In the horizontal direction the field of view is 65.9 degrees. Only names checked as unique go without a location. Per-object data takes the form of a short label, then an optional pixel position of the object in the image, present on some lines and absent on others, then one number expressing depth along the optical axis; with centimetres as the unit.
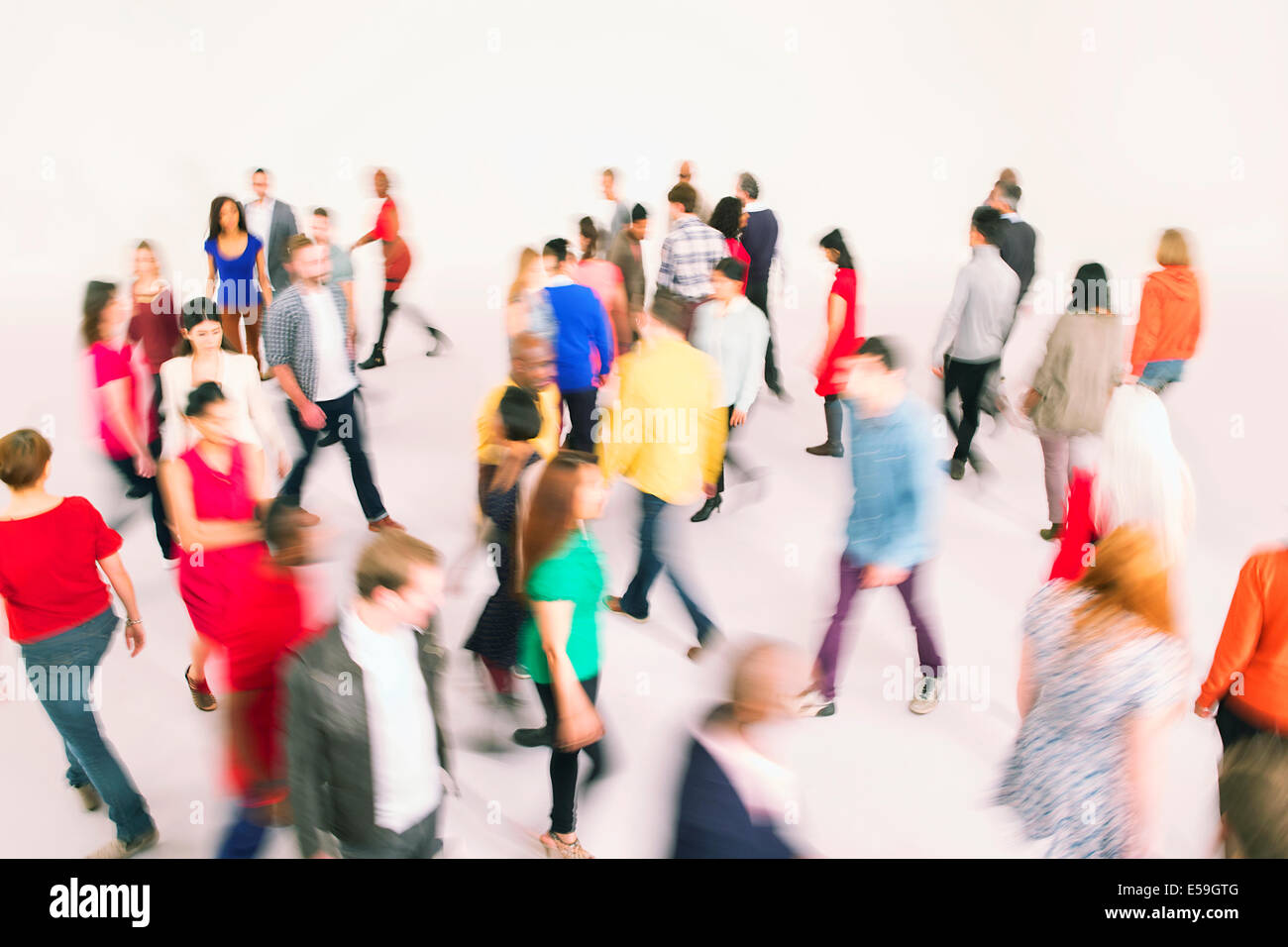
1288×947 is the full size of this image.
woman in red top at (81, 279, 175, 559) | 398
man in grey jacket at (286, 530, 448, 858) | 209
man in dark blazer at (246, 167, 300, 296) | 676
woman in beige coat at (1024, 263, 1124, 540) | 432
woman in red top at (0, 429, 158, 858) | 264
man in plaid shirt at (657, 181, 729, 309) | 572
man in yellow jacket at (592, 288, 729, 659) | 371
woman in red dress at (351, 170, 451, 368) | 718
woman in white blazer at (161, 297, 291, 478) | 380
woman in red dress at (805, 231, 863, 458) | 516
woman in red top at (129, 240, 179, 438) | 473
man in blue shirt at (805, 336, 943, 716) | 320
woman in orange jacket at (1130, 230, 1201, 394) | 502
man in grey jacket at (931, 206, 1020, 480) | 491
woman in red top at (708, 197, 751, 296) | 621
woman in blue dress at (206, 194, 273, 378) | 593
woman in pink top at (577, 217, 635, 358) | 590
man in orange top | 240
